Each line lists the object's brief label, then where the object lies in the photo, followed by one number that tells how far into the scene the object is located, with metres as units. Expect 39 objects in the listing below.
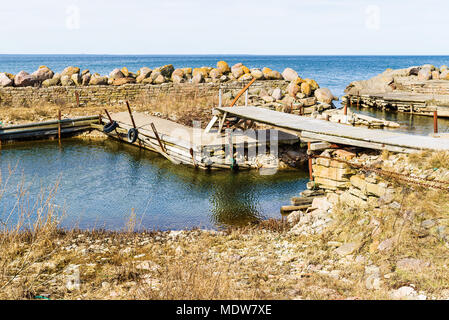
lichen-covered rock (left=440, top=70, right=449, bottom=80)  37.06
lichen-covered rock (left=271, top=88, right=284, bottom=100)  26.27
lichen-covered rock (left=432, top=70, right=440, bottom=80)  38.53
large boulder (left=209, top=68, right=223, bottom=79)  30.48
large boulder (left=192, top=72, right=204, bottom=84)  28.51
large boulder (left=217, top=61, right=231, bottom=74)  32.16
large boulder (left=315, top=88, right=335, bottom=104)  27.19
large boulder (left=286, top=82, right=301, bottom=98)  27.14
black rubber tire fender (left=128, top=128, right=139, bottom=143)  18.70
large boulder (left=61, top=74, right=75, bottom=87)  26.34
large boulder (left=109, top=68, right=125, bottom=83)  27.95
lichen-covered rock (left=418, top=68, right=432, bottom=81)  38.42
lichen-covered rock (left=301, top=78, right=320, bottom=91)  28.25
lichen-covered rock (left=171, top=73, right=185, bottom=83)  28.88
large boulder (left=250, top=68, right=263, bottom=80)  29.98
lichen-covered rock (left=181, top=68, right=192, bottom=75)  31.91
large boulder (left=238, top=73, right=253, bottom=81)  29.80
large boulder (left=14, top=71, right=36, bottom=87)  25.64
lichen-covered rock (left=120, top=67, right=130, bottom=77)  29.64
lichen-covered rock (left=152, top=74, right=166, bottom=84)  27.81
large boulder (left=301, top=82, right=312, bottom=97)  27.30
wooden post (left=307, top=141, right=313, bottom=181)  10.93
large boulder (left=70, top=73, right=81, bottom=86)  26.75
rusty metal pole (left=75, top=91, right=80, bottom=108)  25.22
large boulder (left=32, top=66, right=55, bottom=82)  27.42
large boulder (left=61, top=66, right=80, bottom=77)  28.17
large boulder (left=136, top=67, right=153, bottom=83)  28.59
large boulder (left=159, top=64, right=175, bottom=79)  30.84
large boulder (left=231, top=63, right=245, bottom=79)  31.23
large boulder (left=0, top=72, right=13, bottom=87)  24.97
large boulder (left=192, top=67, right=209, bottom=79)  30.07
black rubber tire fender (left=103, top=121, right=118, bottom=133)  19.92
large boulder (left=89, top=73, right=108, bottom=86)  26.91
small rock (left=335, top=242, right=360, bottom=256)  7.34
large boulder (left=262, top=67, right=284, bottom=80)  30.37
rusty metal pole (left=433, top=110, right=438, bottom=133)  13.12
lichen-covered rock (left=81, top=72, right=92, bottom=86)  26.89
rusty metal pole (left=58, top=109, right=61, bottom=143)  20.54
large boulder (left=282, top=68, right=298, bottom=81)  31.67
